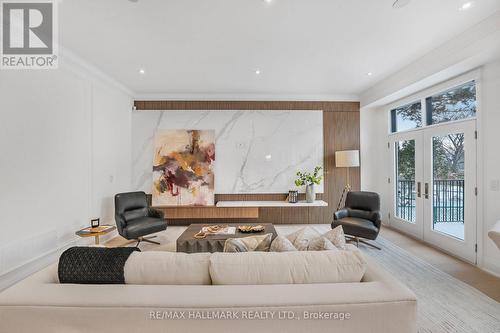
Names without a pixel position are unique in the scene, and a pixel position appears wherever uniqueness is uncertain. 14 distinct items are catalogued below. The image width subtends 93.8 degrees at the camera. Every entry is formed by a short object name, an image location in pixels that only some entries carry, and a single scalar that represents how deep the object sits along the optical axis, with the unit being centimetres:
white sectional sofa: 121
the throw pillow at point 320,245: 166
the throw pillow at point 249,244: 170
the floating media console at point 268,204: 478
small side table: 328
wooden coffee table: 302
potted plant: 493
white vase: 492
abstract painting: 504
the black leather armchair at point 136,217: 376
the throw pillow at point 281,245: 167
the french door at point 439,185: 326
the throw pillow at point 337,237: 177
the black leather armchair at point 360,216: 360
